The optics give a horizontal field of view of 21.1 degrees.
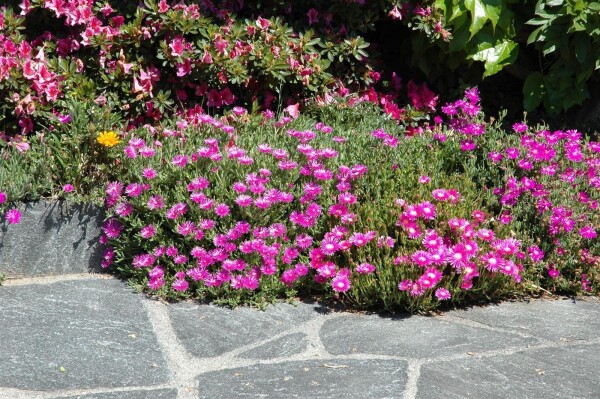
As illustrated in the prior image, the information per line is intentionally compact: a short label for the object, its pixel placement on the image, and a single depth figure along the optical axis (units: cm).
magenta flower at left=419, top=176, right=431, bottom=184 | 763
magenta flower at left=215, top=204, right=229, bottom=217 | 707
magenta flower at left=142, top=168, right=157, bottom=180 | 735
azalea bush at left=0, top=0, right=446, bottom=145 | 858
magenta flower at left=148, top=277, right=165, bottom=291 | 700
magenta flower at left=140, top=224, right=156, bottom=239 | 713
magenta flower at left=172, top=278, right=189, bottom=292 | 696
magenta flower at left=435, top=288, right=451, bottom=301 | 670
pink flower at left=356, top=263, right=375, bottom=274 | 683
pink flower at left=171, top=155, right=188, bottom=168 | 745
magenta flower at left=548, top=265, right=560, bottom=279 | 739
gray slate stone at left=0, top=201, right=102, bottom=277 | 751
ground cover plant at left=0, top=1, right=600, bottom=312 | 704
